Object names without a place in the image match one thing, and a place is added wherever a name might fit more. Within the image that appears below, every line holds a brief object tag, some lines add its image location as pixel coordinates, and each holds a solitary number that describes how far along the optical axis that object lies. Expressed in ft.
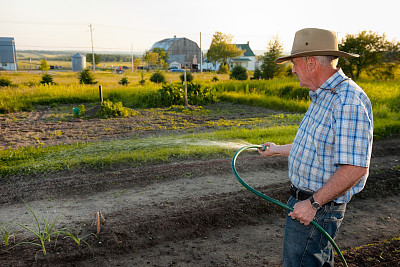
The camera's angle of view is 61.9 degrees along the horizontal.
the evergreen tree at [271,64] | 89.10
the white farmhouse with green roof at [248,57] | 225.76
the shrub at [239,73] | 94.79
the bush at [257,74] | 96.60
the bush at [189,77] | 70.74
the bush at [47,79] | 73.77
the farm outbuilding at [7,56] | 180.24
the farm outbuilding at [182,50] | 231.50
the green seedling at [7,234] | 11.56
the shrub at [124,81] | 81.69
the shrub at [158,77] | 84.03
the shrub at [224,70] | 164.92
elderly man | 6.02
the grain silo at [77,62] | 194.08
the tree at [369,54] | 68.49
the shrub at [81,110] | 42.14
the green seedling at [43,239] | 10.97
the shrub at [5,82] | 70.49
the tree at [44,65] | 147.74
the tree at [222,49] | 197.16
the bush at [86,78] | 83.76
